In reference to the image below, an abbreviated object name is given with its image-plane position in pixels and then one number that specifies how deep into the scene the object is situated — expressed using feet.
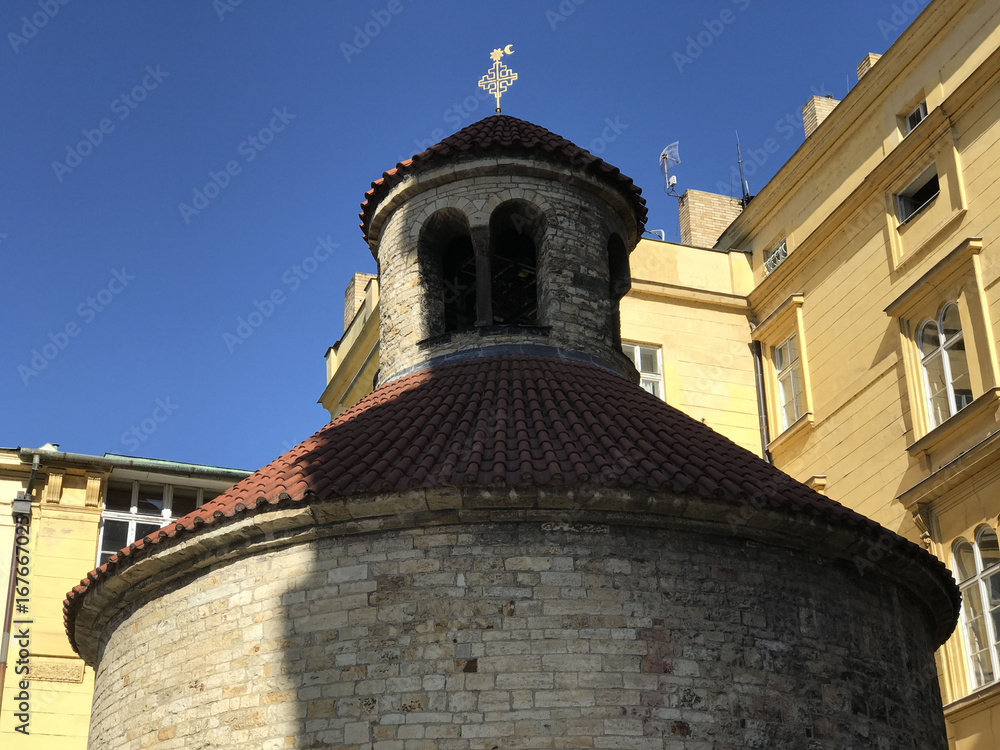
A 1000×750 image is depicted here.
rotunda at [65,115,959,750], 32.68
